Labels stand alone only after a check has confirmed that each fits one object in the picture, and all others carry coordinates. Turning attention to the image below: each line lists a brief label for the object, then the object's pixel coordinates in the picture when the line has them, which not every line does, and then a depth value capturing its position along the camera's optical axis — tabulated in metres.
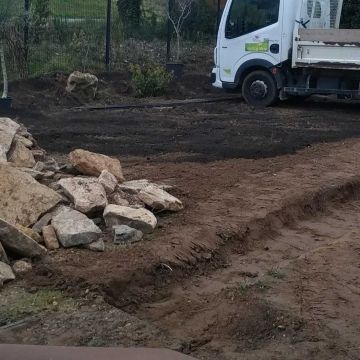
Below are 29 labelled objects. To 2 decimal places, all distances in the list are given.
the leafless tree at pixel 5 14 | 14.72
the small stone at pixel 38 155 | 8.74
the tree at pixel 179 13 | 22.78
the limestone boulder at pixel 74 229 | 6.38
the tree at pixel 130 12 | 23.45
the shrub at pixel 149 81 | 18.23
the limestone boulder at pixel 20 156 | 8.16
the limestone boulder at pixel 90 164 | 8.07
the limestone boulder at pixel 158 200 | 7.43
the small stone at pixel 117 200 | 7.28
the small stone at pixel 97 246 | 6.36
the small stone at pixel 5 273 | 5.68
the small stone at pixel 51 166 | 8.23
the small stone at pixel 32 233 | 6.38
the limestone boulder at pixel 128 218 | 6.80
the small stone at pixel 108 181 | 7.49
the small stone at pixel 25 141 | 8.84
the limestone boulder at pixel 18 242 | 6.01
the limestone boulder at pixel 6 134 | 7.99
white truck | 16.09
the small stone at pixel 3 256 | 5.92
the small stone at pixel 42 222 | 6.60
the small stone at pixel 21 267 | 5.89
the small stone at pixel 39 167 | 8.01
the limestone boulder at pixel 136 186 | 7.70
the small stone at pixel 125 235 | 6.55
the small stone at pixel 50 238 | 6.37
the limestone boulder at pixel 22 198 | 6.69
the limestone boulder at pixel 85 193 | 6.87
